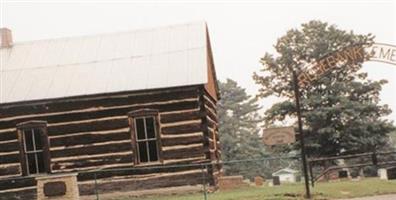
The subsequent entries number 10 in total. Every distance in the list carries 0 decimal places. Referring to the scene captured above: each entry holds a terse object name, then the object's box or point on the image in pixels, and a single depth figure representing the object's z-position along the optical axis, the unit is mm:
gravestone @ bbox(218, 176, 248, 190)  20828
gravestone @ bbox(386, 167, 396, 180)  21188
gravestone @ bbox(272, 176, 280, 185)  29734
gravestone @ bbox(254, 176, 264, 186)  27445
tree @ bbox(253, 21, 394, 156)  32688
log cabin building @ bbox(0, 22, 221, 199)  19578
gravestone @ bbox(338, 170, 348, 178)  27145
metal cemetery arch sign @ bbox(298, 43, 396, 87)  17766
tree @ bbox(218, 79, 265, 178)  57719
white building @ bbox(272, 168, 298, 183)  97438
